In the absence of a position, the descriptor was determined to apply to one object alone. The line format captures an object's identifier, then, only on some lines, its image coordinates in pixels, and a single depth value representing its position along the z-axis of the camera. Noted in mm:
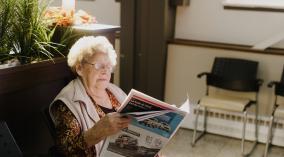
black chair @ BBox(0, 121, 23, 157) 1596
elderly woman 1687
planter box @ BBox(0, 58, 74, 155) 1765
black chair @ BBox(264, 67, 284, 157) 3266
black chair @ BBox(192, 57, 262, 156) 3471
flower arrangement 2102
